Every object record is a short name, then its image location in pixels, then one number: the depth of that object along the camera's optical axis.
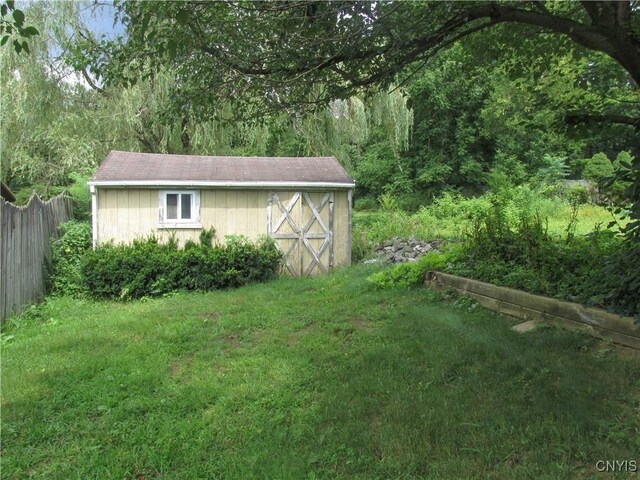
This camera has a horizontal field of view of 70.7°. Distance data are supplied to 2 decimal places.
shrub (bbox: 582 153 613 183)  18.04
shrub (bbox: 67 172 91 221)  11.34
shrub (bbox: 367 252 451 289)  7.04
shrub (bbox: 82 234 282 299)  8.51
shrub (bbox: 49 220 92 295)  8.34
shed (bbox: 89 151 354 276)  9.95
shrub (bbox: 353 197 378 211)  24.66
